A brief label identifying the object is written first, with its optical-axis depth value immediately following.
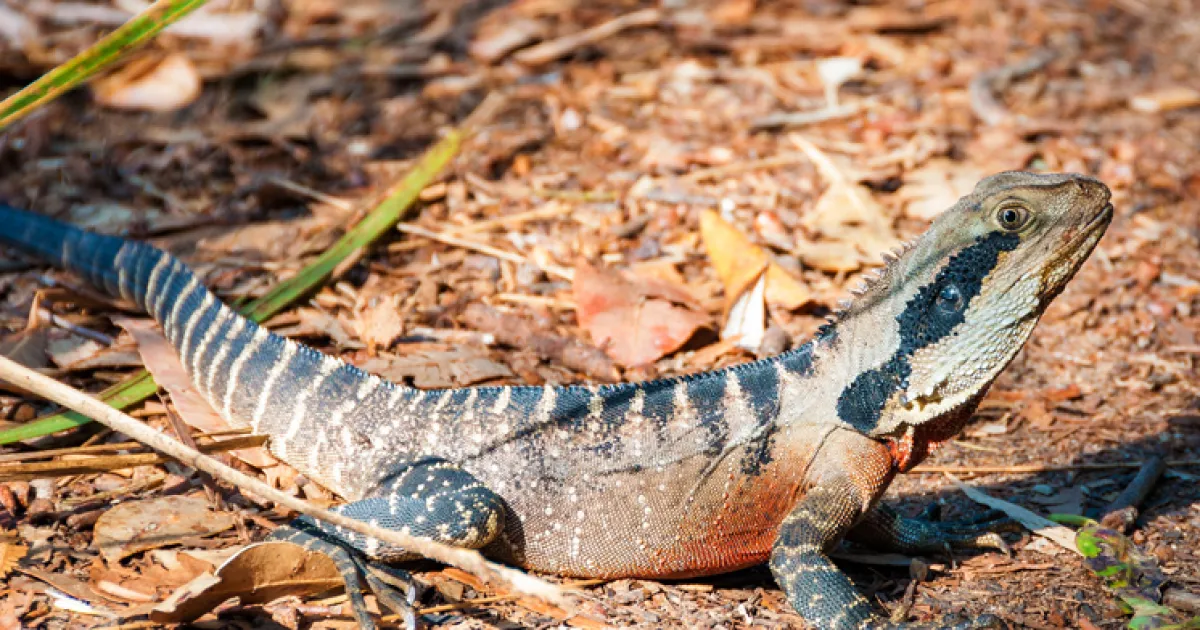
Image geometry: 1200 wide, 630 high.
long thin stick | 6.68
